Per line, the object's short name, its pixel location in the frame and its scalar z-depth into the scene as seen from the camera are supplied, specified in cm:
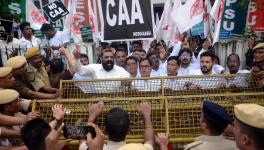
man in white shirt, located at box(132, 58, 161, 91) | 445
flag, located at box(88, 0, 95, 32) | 862
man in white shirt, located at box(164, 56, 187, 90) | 441
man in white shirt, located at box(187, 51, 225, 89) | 443
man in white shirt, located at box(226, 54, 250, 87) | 436
